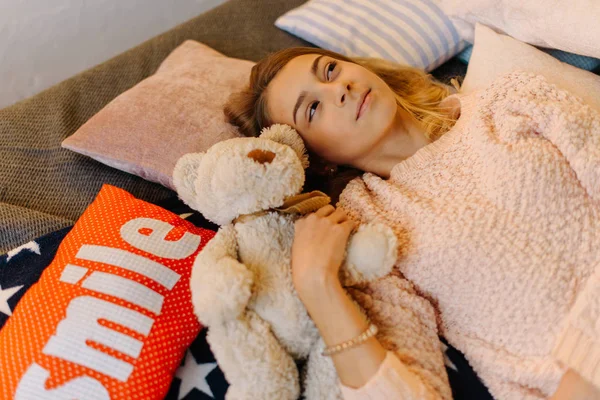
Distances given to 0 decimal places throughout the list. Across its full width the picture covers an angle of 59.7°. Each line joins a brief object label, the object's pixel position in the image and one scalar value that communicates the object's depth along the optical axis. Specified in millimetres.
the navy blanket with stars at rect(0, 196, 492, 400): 877
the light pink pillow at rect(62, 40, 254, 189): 1203
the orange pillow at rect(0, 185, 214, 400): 813
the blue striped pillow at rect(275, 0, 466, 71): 1550
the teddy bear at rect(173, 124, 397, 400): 811
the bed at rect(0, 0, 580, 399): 1104
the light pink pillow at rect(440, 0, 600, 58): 1216
